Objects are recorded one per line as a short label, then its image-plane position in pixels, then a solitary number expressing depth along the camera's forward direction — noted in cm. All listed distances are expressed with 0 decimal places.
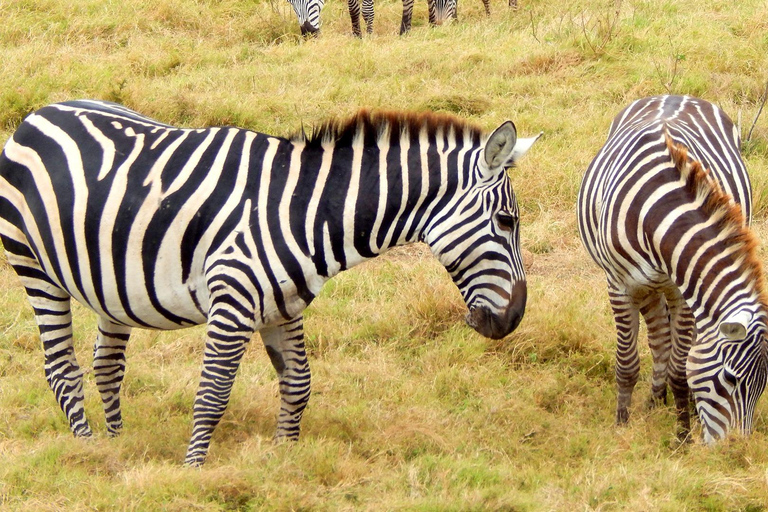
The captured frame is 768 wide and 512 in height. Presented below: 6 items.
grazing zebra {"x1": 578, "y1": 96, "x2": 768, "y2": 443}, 897
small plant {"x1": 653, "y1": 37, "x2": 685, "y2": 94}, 1895
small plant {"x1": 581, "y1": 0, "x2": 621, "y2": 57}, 2102
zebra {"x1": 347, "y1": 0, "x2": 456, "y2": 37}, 2623
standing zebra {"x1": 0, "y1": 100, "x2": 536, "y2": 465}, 870
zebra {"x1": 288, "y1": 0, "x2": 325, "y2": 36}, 2498
